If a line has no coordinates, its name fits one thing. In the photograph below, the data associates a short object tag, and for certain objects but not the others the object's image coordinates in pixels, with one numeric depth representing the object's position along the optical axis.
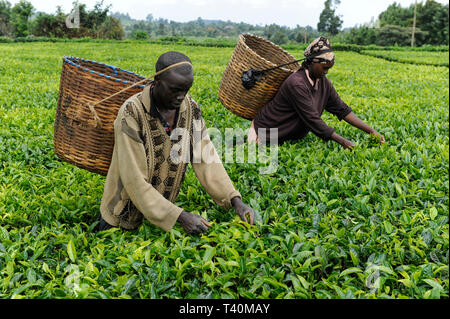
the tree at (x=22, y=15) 40.88
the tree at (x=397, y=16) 45.39
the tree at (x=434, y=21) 36.59
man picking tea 2.09
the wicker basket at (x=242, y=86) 3.80
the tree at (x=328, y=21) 41.38
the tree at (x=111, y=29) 39.09
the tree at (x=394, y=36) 39.34
